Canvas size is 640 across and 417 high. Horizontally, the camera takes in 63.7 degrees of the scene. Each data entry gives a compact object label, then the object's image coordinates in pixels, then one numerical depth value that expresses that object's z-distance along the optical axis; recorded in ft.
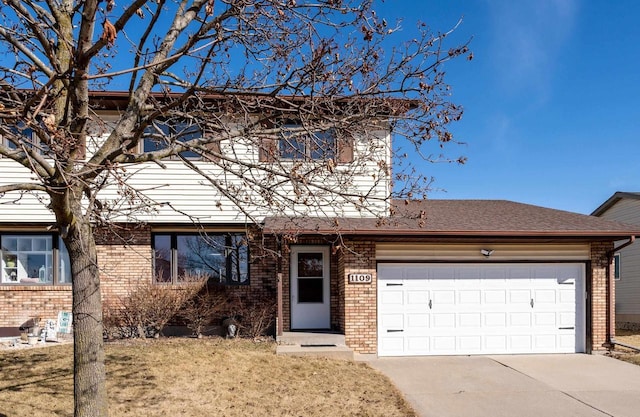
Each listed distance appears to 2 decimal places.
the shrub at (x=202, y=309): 39.88
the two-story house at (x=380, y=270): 37.17
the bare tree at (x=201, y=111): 17.19
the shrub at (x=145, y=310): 38.99
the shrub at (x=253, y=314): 39.70
